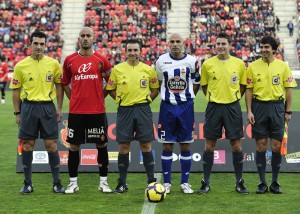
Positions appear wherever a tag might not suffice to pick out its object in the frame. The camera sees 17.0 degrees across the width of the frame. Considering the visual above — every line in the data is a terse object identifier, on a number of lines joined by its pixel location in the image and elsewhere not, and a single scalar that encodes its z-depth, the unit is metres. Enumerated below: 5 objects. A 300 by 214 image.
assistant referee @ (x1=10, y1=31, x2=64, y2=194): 13.18
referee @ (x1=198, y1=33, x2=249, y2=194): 13.15
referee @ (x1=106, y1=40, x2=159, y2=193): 13.19
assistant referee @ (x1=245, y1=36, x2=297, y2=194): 13.14
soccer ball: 12.30
